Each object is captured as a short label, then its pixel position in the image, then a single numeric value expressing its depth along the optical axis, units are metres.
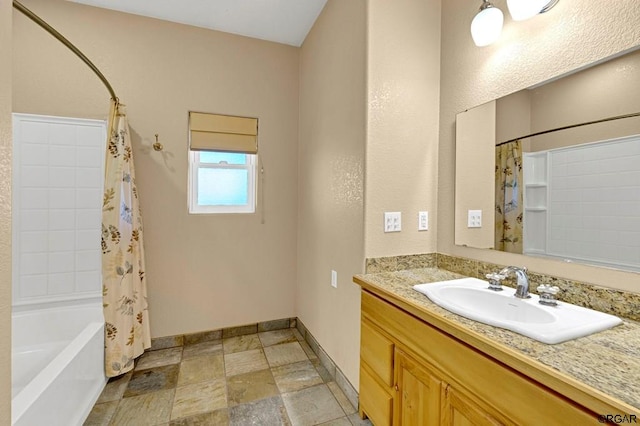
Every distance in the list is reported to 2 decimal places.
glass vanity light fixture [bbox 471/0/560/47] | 1.27
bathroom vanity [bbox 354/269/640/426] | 0.68
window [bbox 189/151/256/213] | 2.64
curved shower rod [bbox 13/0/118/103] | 1.13
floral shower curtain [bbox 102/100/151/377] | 1.99
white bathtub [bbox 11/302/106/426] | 1.28
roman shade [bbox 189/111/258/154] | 2.55
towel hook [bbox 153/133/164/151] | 2.39
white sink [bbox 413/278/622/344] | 0.89
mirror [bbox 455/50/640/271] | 1.07
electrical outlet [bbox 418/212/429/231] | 1.80
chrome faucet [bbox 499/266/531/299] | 1.20
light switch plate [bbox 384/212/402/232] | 1.70
